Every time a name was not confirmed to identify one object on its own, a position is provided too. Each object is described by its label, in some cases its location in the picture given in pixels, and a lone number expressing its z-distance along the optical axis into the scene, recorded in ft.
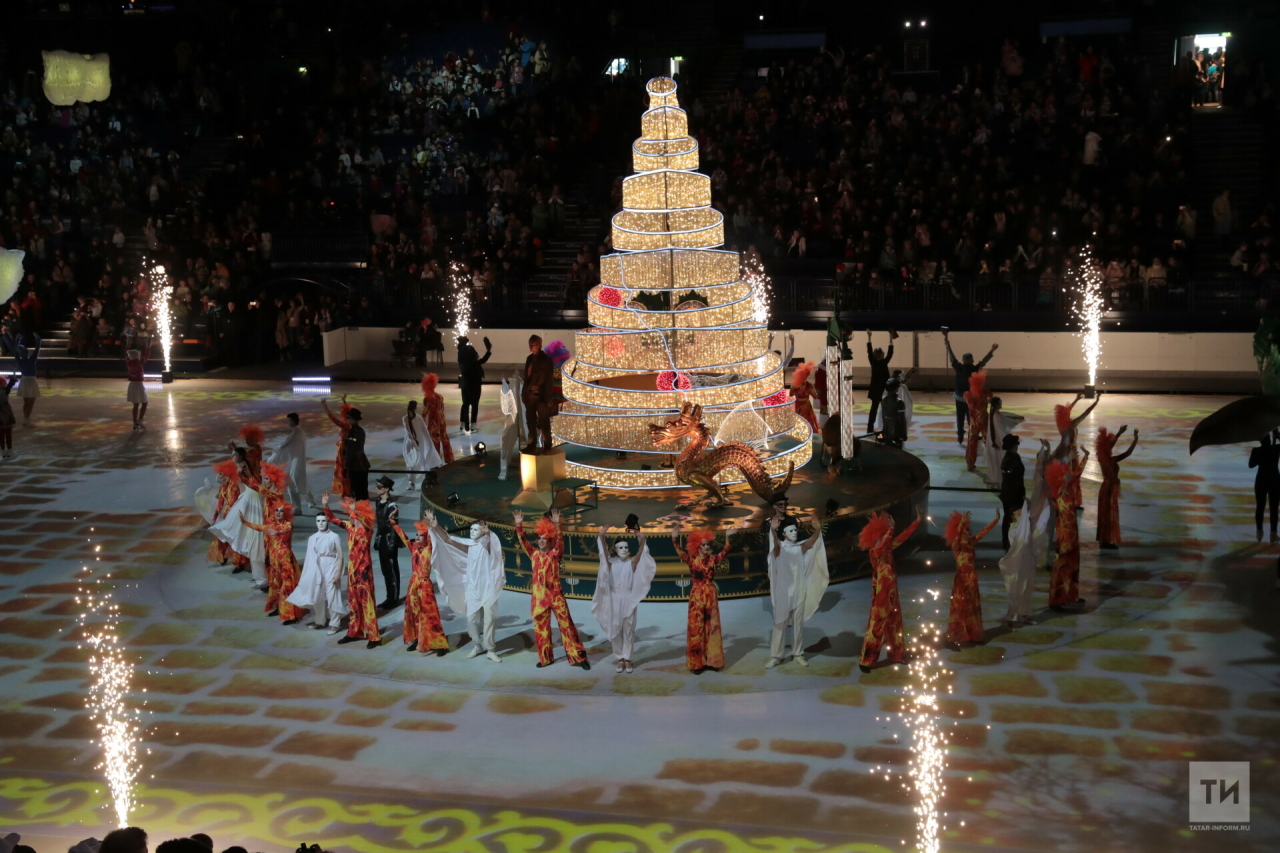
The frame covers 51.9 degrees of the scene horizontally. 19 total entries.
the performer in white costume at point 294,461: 60.13
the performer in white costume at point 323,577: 44.73
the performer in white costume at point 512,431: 58.16
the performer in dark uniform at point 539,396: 54.65
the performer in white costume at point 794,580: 40.52
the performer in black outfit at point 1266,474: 51.62
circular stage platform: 47.24
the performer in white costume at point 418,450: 66.03
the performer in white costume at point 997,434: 60.44
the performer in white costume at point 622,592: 40.75
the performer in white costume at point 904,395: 66.19
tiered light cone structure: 54.90
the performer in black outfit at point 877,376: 70.69
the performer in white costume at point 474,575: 41.91
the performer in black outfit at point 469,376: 75.82
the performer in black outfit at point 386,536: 45.98
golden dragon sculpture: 49.78
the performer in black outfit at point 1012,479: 49.57
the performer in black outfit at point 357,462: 55.72
